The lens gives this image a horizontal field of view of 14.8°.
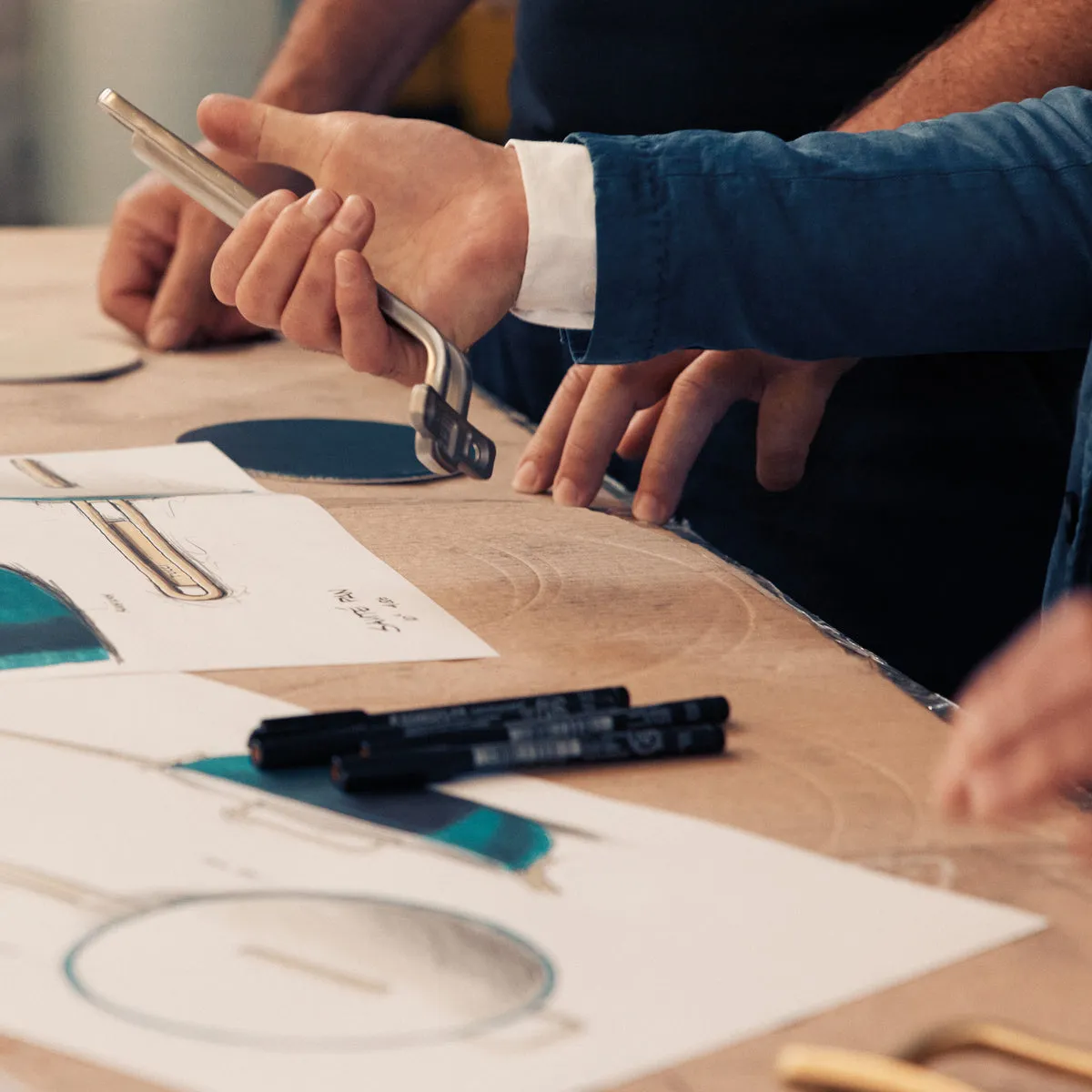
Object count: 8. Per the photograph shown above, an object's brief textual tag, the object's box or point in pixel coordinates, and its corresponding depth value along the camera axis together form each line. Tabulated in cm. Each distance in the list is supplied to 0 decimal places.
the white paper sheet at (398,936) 152
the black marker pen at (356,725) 166
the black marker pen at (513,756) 165
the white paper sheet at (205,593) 177
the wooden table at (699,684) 155
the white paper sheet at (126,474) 198
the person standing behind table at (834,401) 225
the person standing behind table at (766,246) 191
